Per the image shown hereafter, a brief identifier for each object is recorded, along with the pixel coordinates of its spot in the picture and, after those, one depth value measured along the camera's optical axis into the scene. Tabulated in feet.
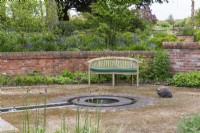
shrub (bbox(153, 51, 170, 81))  37.73
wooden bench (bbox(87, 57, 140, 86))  35.50
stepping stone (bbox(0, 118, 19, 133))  17.34
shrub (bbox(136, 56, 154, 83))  38.05
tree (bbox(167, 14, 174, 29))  142.63
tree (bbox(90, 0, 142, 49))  58.65
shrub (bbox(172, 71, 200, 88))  35.12
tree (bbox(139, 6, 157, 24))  101.27
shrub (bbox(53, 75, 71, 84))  37.09
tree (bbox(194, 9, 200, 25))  123.67
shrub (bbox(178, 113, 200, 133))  13.70
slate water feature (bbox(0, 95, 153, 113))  25.57
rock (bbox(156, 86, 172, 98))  29.89
